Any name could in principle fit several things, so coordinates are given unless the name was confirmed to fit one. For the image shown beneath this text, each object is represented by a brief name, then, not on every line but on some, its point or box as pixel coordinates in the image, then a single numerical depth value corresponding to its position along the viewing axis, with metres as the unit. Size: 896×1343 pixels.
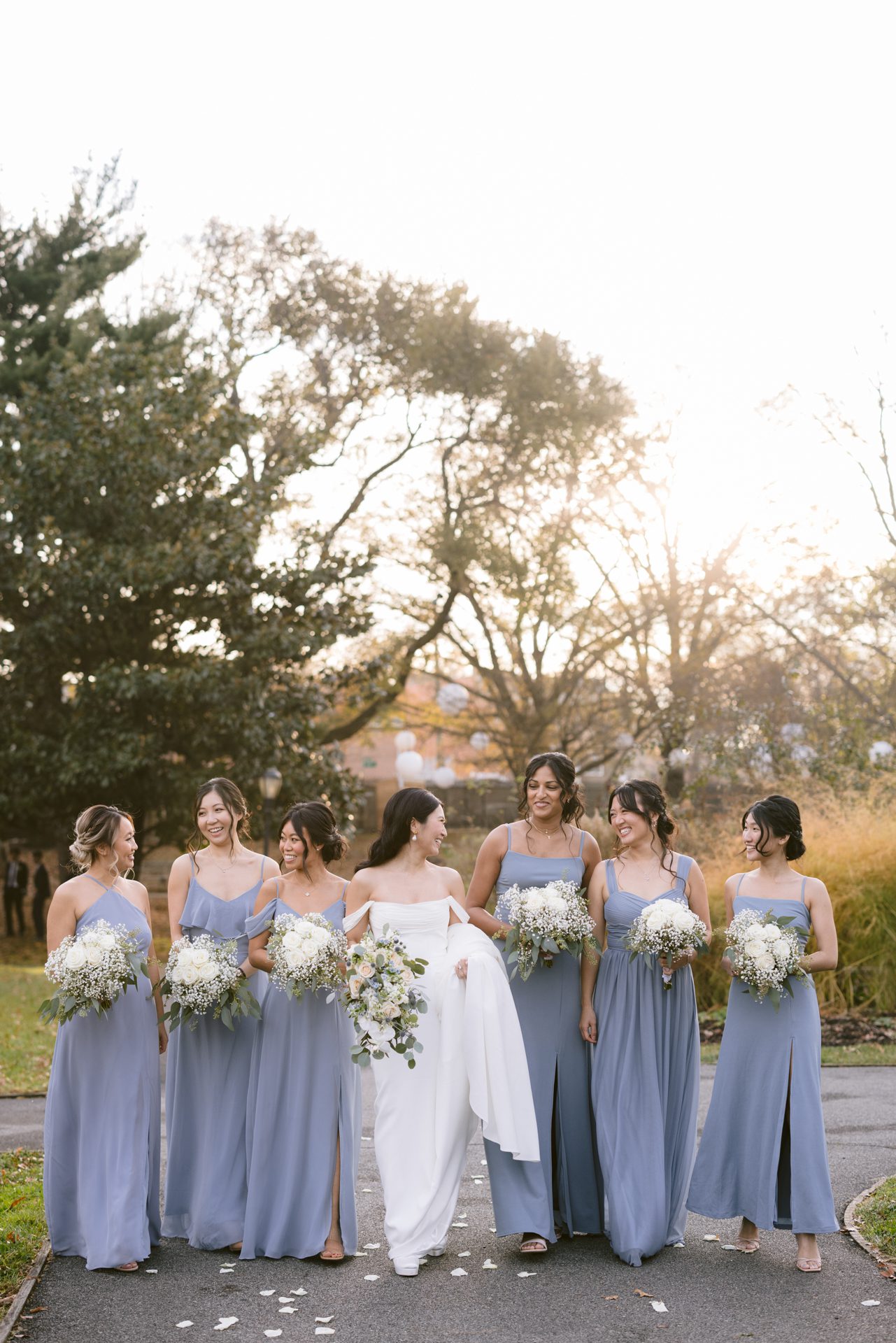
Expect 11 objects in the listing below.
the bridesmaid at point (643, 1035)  6.34
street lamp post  21.86
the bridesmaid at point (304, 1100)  6.29
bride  6.13
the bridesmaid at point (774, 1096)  6.18
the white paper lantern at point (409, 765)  27.45
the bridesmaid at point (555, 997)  6.55
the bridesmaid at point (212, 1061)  6.55
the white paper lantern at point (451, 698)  28.33
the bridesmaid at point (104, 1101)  6.21
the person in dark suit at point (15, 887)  29.30
